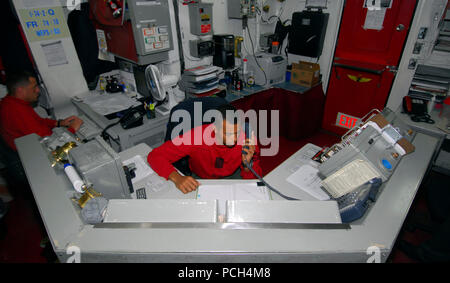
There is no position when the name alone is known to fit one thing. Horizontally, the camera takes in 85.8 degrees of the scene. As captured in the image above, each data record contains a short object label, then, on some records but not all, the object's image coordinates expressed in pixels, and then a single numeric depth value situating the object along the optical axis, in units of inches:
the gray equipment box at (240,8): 118.6
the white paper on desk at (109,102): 97.7
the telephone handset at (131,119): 87.3
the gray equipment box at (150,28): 85.7
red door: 110.8
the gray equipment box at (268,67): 125.3
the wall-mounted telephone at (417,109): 84.5
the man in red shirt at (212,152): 60.4
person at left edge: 80.4
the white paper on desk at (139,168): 60.4
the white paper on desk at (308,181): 54.6
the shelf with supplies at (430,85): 99.2
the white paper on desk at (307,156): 64.7
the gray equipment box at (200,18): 104.3
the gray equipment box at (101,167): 41.2
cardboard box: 128.7
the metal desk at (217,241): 25.9
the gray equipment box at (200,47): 111.3
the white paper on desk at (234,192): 49.9
